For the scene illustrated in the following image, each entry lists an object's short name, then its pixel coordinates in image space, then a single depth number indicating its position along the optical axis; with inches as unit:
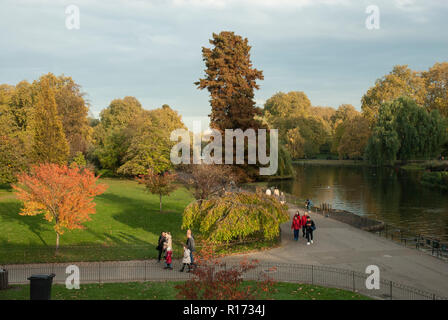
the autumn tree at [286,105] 5413.4
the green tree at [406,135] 2967.5
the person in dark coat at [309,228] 945.5
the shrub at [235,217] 886.4
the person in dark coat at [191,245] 741.3
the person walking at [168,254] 737.6
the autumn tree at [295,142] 4475.9
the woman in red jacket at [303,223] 982.4
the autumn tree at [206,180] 1173.1
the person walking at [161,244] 783.1
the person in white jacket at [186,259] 724.0
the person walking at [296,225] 975.0
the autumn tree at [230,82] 2022.6
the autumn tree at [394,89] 3961.6
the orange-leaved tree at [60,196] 853.2
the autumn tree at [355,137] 4020.7
